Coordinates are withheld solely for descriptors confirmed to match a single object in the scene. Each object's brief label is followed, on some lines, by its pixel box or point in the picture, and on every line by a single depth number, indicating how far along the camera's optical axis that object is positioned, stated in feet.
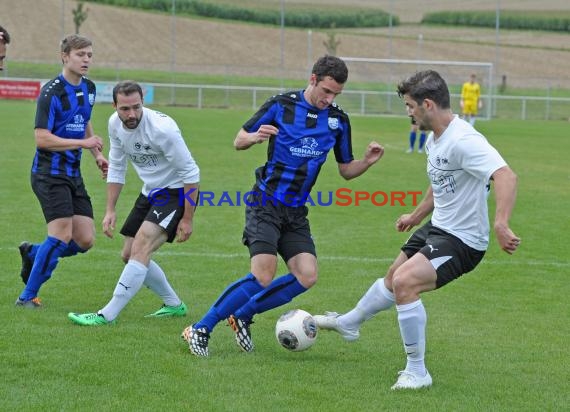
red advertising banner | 262.88
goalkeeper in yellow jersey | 202.28
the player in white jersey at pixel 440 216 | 37.83
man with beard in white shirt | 46.44
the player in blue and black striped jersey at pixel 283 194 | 42.39
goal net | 265.75
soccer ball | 41.98
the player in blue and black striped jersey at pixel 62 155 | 50.06
